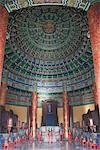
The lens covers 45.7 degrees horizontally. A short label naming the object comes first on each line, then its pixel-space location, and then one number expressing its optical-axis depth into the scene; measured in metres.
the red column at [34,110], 15.53
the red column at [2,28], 7.12
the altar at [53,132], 15.47
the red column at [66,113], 15.52
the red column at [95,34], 6.79
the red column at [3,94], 13.51
